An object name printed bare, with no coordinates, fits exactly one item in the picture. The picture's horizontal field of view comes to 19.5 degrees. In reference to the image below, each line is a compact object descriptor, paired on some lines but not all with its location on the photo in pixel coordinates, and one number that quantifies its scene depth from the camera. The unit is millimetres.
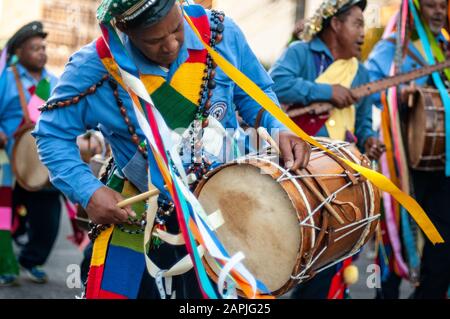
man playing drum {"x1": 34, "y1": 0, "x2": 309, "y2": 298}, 4767
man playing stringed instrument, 7964
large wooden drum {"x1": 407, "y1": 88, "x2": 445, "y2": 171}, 7839
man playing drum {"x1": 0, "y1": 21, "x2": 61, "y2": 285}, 10802
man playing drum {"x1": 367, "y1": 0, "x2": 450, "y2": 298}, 8033
